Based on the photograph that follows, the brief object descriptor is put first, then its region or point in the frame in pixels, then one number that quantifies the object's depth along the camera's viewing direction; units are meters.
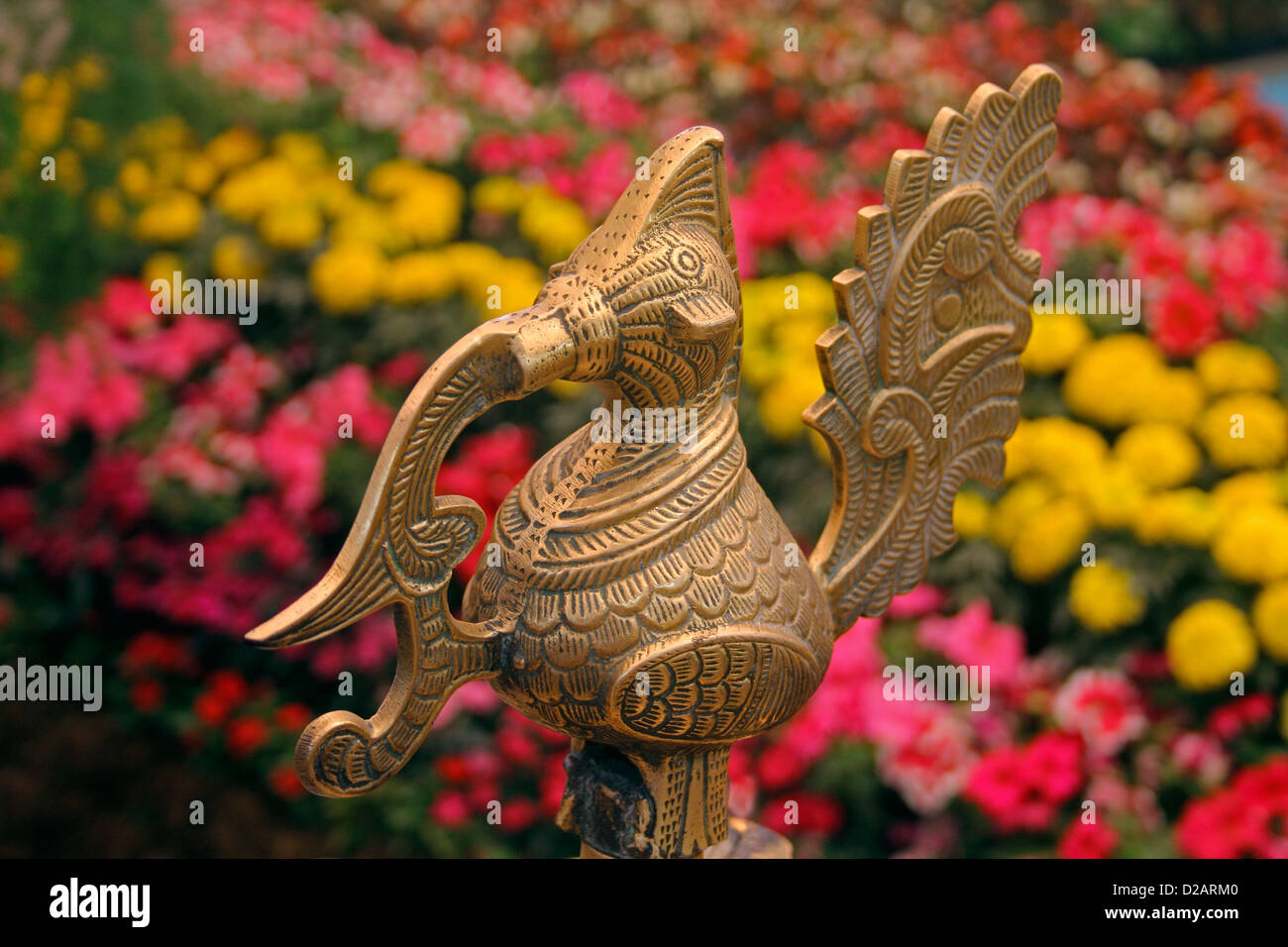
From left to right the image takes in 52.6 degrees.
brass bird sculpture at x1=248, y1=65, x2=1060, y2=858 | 1.33
